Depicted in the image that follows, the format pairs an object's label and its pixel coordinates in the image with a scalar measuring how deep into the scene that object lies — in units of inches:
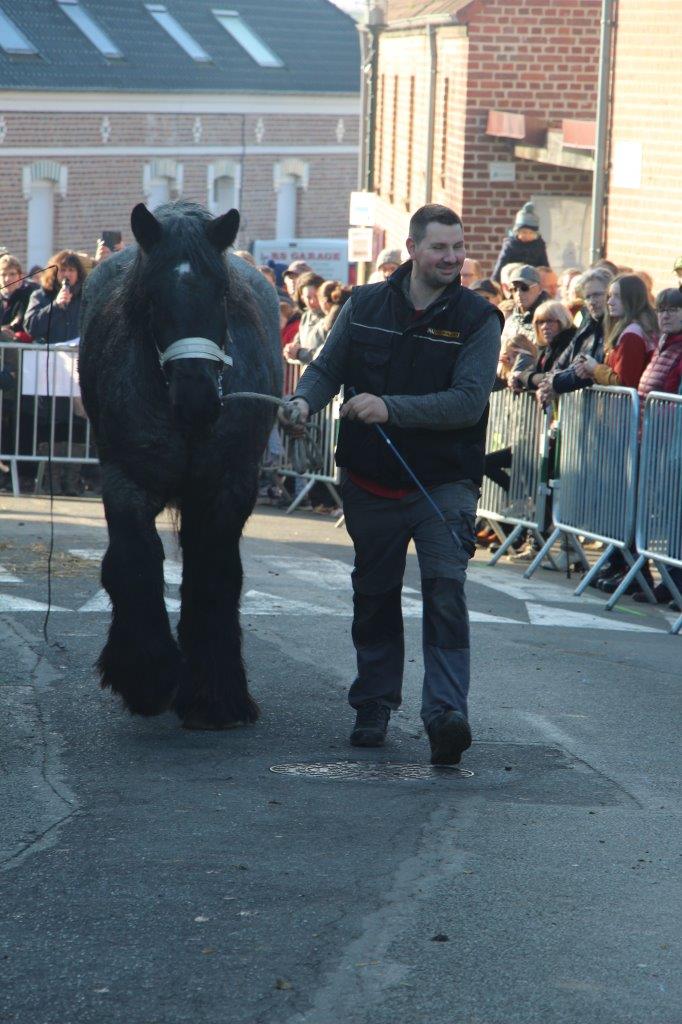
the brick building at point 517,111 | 914.1
